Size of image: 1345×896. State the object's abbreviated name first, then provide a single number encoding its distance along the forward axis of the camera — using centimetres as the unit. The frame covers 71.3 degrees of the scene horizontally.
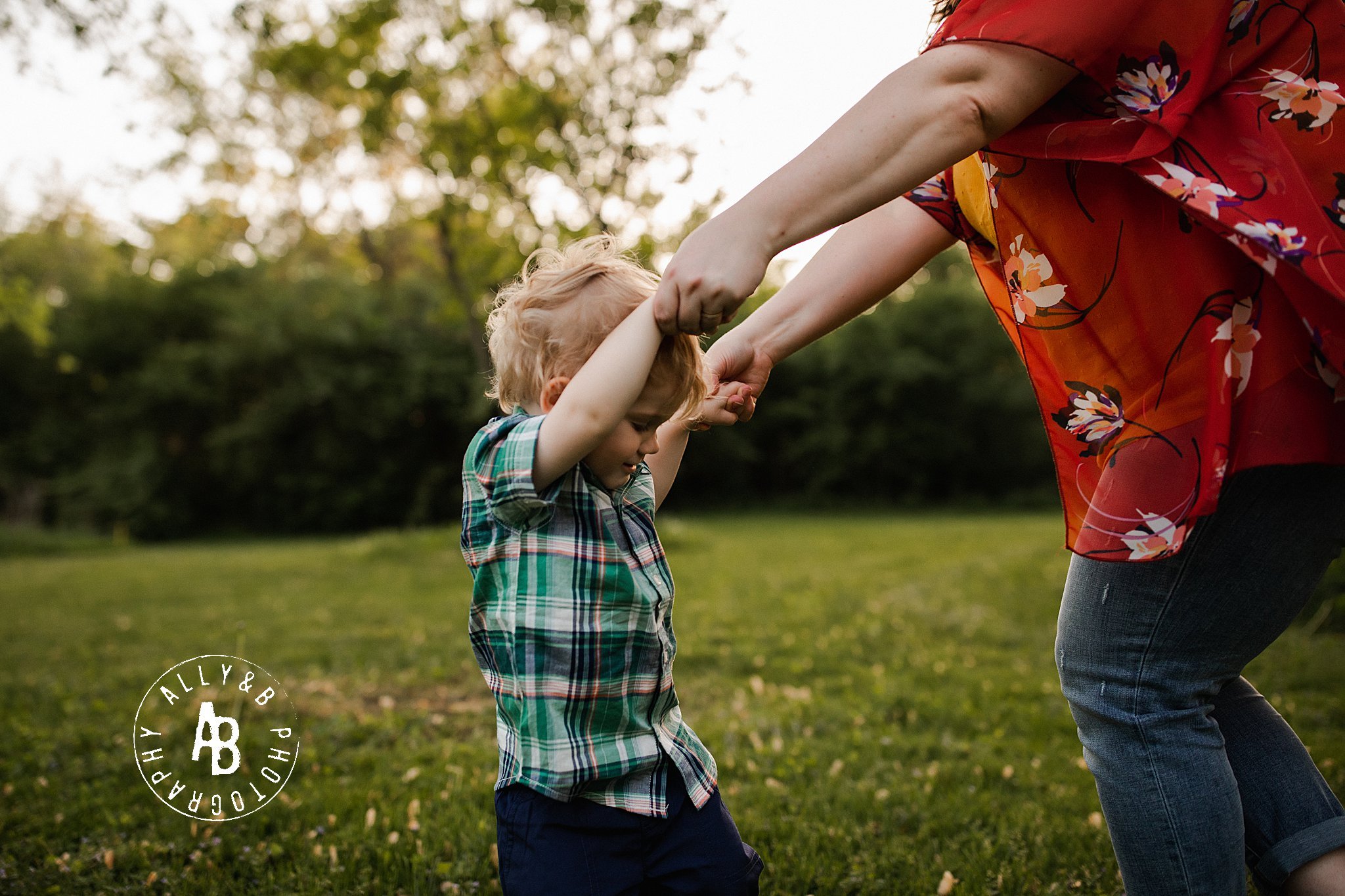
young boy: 164
